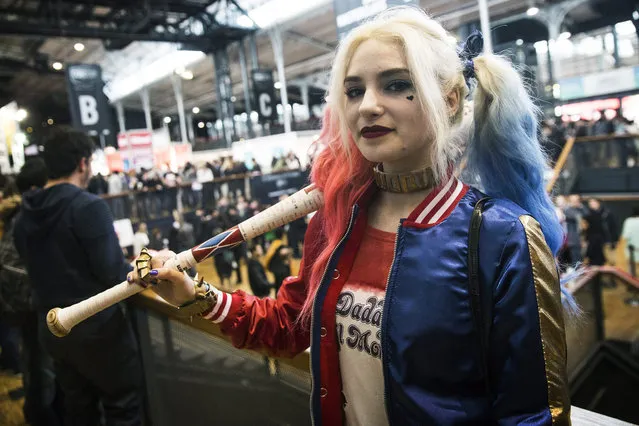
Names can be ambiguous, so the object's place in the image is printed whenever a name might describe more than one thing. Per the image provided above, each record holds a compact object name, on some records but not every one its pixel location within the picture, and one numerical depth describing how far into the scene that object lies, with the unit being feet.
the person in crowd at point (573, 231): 23.17
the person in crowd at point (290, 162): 34.22
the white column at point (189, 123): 109.91
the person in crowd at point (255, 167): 36.01
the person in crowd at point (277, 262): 20.63
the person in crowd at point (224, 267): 21.24
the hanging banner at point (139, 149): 29.71
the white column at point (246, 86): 43.27
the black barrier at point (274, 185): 29.19
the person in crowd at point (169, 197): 24.50
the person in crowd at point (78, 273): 6.50
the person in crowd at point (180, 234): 22.03
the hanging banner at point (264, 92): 35.73
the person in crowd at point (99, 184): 26.40
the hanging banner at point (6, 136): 35.85
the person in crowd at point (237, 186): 28.63
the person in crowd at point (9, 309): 8.84
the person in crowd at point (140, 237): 17.26
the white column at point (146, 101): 75.36
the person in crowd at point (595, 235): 24.25
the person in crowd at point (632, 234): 20.95
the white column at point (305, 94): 85.58
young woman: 2.80
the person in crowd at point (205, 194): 26.30
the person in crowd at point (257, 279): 19.25
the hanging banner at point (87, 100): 25.17
